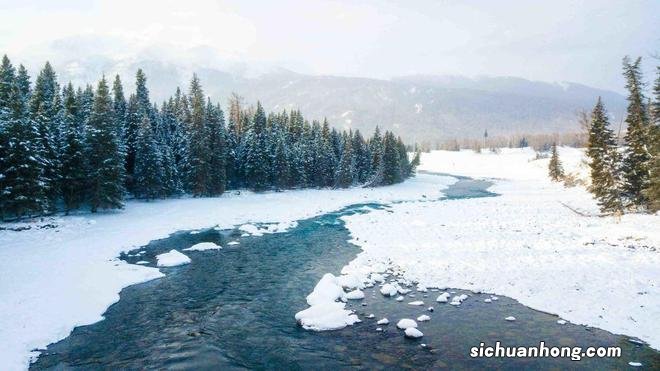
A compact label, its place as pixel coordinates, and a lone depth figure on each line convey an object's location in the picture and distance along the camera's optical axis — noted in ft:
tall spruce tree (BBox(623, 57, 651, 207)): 128.98
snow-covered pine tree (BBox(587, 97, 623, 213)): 129.90
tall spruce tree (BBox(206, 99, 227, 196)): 230.48
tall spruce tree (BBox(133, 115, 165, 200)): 193.98
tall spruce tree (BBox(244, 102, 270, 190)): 258.37
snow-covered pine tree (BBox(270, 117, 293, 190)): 269.23
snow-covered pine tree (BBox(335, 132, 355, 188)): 299.38
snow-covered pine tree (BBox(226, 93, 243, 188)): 260.62
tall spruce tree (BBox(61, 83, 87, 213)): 151.53
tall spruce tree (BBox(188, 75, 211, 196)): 223.71
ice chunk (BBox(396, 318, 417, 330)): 61.21
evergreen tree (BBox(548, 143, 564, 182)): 333.93
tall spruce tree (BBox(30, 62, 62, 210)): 140.36
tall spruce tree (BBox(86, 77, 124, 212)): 157.79
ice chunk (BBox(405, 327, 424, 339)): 58.29
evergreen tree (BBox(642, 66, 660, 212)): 112.68
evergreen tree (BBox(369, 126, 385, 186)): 322.96
